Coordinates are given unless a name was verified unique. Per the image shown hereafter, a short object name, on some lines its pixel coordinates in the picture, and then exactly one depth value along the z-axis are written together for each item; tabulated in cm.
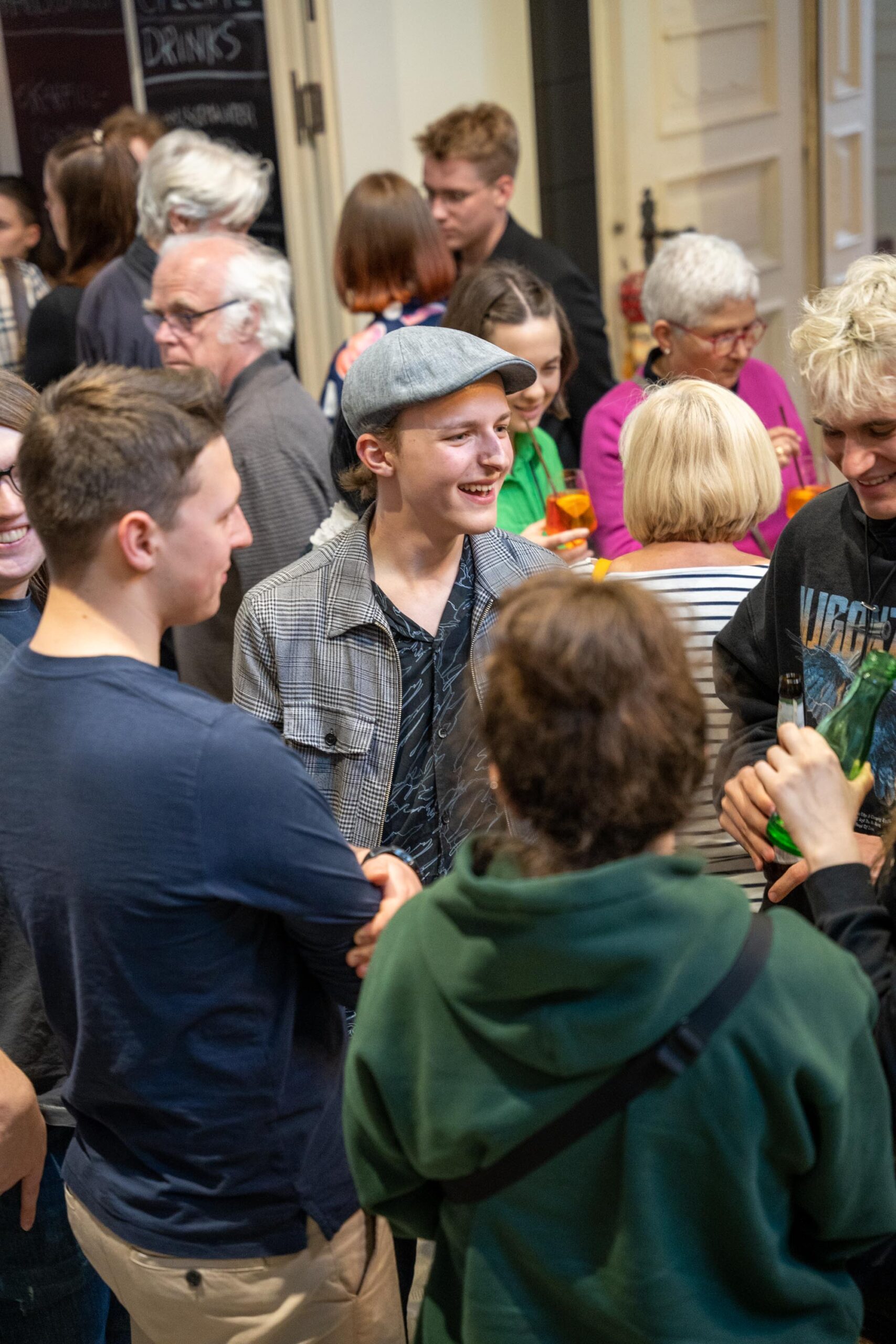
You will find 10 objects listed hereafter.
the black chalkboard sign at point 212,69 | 522
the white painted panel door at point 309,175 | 516
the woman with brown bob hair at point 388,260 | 358
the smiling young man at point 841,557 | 175
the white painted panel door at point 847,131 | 541
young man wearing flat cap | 195
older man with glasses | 315
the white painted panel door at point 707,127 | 498
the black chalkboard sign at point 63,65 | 530
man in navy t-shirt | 132
